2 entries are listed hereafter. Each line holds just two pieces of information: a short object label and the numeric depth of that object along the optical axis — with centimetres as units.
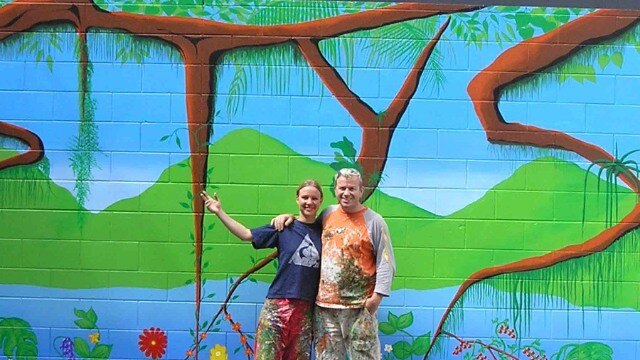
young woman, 492
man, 484
